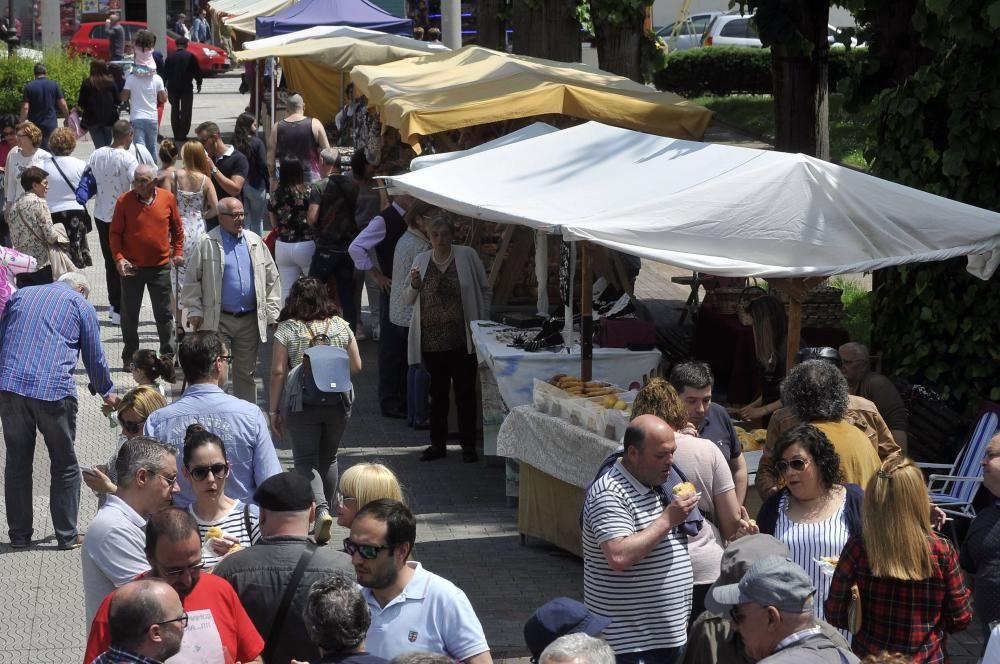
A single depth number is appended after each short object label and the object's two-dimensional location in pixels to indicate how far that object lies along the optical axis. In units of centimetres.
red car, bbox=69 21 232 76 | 7306
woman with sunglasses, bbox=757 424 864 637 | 1043
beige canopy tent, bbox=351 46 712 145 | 2242
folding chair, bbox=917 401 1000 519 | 1583
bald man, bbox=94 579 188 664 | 788
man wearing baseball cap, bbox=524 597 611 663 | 825
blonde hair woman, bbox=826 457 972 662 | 940
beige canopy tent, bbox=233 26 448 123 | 3562
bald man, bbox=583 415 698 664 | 1031
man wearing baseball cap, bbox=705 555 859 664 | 799
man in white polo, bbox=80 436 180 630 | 1002
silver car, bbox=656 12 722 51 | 6941
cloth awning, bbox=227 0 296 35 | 4752
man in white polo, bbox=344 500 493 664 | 865
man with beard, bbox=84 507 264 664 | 868
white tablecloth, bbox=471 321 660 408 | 1821
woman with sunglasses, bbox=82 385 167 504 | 1285
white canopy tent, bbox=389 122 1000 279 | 1448
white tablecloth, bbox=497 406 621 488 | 1536
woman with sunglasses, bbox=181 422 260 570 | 1062
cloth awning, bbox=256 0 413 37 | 4421
